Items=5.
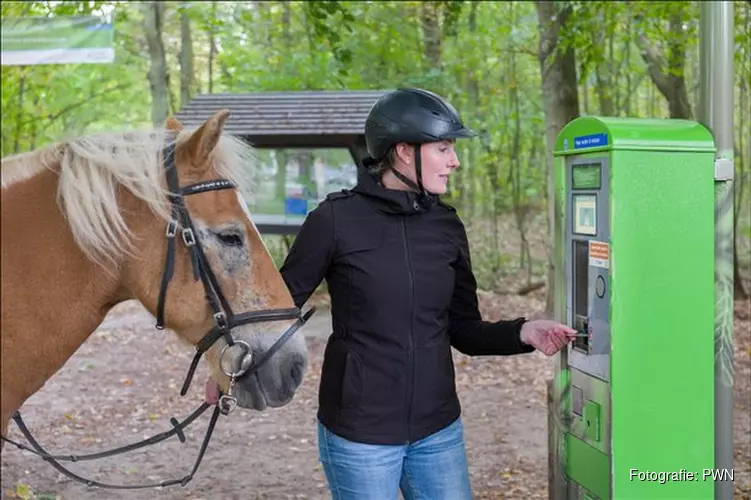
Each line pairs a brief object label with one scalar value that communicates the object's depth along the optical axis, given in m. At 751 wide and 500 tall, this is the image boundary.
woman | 2.58
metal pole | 2.96
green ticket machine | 2.61
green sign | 10.12
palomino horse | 2.07
